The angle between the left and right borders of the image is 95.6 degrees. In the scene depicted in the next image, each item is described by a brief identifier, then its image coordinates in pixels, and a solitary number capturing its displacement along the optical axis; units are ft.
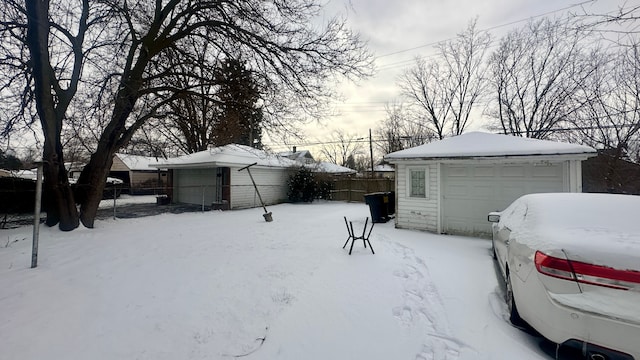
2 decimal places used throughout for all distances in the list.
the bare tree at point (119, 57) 26.18
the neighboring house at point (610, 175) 36.96
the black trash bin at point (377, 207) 35.29
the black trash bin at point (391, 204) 38.42
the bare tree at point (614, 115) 38.65
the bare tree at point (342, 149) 130.62
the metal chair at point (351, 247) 20.17
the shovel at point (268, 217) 36.09
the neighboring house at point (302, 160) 64.66
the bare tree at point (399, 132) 88.26
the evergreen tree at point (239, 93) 28.94
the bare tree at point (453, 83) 67.41
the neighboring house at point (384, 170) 127.47
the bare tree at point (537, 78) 52.75
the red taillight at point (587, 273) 6.89
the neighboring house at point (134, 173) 92.79
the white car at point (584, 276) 6.95
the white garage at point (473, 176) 23.86
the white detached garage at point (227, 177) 49.55
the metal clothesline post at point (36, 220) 17.29
